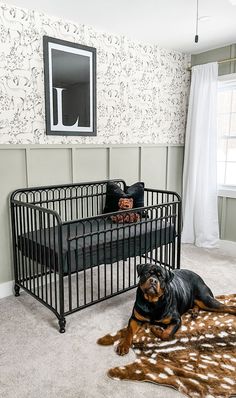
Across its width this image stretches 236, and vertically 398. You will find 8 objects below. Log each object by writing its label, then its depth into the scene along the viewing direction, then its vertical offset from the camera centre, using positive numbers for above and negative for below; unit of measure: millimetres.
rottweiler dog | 1934 -989
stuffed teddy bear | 2738 -590
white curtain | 3721 -131
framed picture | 2709 +534
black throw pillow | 3008 -442
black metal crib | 2188 -709
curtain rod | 3461 +967
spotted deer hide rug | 1615 -1179
